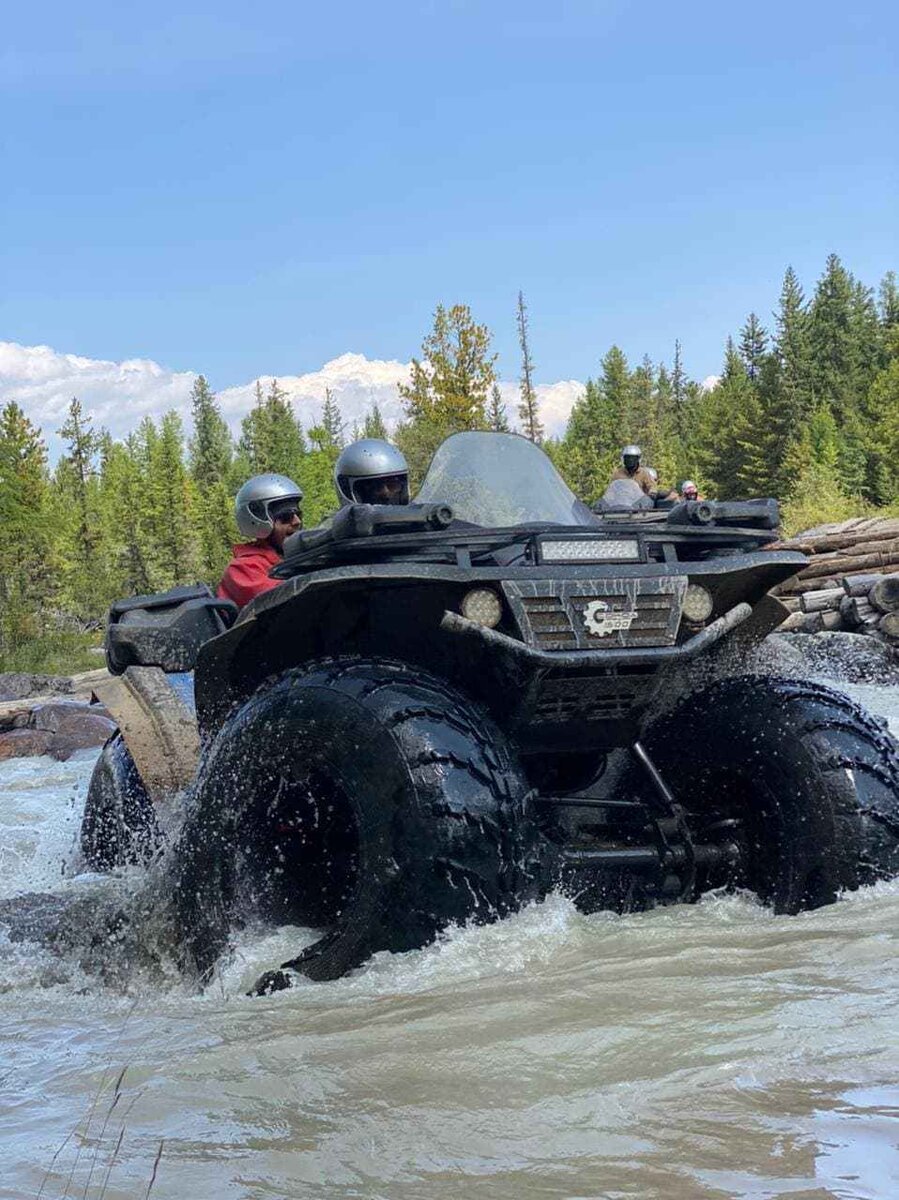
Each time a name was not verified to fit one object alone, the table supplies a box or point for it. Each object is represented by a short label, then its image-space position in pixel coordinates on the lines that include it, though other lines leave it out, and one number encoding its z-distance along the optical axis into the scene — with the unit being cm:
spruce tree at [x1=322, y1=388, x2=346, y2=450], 16504
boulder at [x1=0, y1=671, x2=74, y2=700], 2767
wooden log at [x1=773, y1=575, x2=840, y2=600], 2081
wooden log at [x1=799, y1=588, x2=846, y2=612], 2030
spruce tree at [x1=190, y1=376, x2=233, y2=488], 12331
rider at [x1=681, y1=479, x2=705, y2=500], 1758
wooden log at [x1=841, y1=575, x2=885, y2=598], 1983
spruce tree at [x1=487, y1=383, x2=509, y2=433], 6715
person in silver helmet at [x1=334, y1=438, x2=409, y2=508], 570
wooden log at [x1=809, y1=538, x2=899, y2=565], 2116
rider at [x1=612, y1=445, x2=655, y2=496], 1604
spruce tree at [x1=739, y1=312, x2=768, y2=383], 10525
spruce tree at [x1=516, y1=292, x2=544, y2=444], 8738
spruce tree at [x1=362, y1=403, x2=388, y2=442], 13202
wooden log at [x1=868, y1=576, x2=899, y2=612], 1950
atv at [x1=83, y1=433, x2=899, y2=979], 388
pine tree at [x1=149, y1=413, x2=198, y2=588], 8275
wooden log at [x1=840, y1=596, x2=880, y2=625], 1972
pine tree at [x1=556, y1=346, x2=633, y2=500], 9344
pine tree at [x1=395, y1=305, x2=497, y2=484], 6247
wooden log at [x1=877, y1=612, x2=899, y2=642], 1930
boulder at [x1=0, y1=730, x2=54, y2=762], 1669
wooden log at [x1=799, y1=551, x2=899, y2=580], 2092
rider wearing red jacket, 629
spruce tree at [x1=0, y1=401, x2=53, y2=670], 3956
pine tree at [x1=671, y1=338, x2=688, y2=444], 11681
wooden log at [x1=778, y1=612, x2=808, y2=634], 2034
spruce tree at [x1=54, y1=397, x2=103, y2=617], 7362
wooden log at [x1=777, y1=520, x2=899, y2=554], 2159
